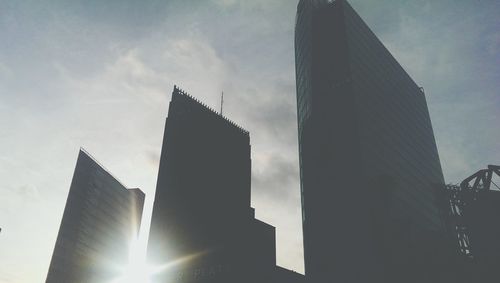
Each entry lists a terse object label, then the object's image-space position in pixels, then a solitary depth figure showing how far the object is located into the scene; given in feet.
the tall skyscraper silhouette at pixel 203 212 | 411.34
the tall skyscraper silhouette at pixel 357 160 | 236.02
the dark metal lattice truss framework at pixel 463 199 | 231.71
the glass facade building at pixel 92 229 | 368.68
